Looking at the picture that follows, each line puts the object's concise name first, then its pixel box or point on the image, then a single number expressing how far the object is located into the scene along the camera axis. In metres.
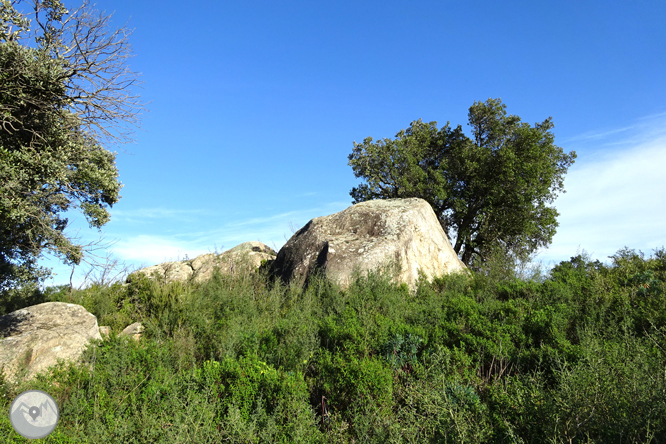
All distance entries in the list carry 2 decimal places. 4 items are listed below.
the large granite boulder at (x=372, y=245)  10.43
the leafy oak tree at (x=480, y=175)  19.88
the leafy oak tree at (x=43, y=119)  7.33
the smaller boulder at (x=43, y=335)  7.54
